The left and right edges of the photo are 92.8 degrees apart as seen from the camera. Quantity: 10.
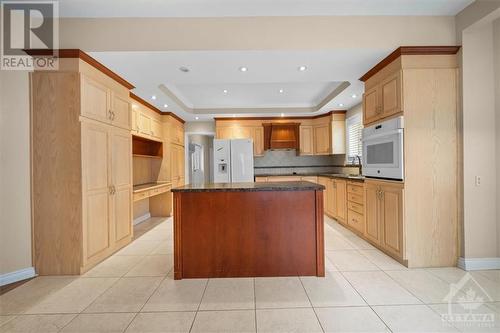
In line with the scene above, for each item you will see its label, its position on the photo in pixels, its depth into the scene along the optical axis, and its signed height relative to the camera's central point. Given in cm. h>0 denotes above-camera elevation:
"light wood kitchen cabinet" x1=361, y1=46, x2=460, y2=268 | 257 +11
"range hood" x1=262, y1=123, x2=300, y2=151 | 593 +76
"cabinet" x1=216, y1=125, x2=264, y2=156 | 598 +83
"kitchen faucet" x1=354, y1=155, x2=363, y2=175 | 467 +0
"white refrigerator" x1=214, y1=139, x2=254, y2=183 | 570 +22
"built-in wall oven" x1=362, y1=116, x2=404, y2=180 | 261 +18
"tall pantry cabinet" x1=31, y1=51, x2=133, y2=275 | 251 +2
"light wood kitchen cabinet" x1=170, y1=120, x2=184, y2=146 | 539 +85
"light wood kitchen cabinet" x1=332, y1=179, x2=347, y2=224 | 423 -66
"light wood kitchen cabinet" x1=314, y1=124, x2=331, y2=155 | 566 +63
